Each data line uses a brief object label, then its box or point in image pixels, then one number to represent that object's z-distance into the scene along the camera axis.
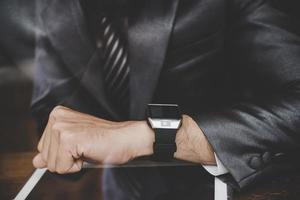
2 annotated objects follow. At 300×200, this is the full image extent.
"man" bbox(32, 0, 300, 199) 0.76
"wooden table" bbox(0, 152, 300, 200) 0.64
